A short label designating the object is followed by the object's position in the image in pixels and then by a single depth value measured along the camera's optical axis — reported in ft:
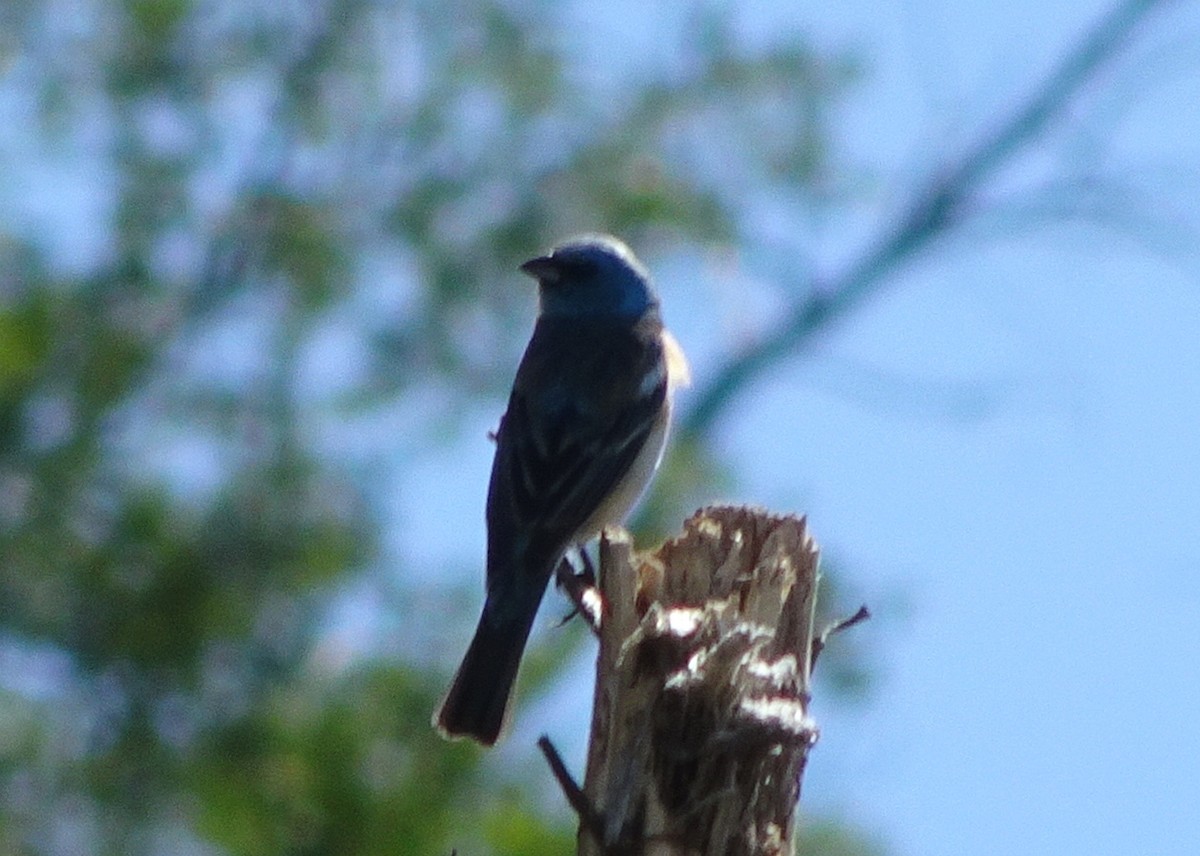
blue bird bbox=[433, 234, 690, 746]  36.50
